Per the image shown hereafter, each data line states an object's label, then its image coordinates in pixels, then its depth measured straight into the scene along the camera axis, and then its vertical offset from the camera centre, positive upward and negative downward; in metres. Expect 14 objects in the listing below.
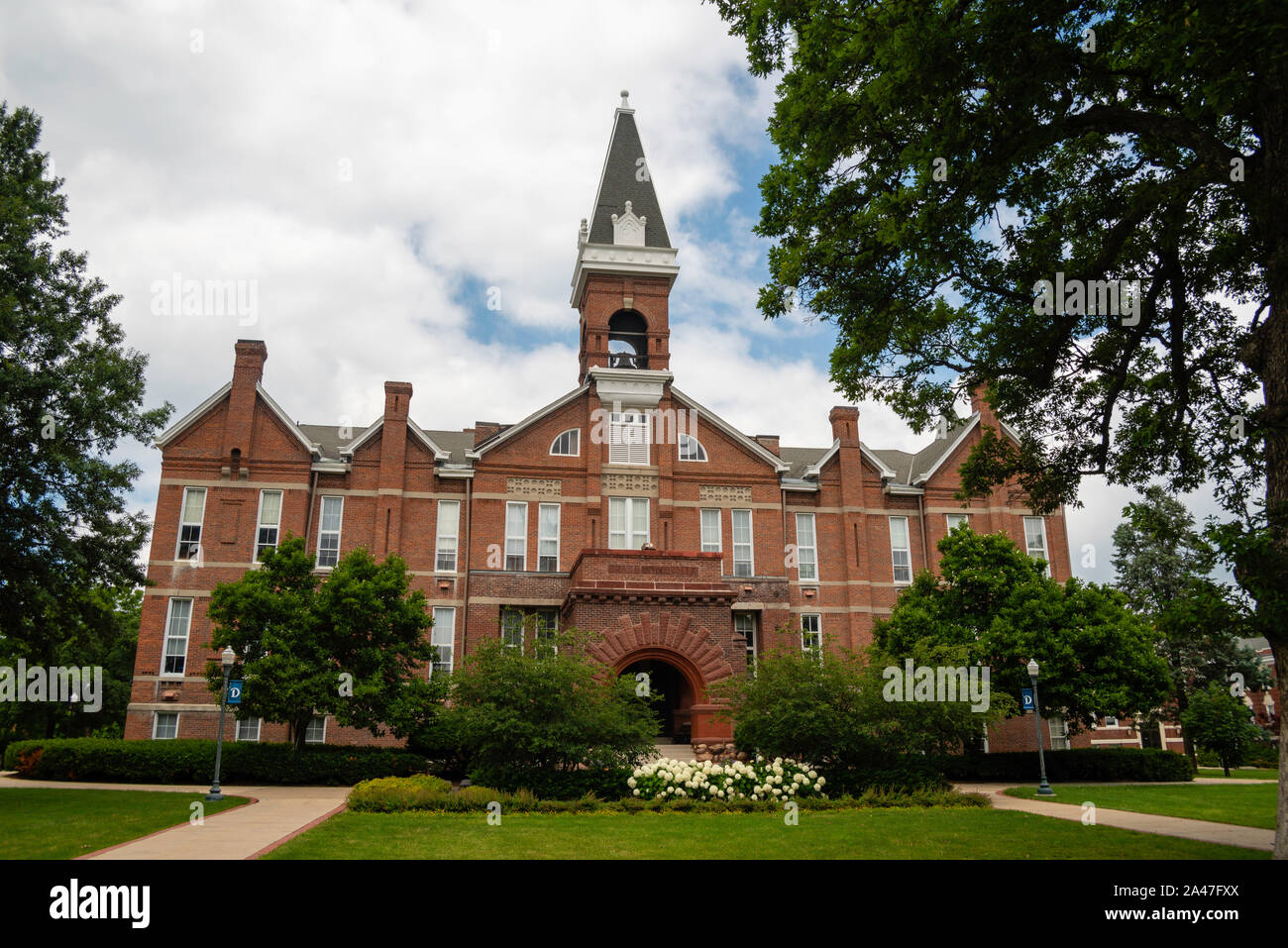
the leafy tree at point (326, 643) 25.22 +1.20
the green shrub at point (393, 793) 18.47 -2.23
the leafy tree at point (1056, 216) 11.16 +6.75
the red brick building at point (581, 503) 34.84 +7.50
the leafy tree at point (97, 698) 43.10 -0.27
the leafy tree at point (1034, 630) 28.73 +1.73
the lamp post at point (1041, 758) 23.67 -1.84
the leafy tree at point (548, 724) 21.19 -0.89
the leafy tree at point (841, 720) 22.56 -0.87
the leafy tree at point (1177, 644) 45.72 +2.09
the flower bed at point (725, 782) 21.28 -2.24
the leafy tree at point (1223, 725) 37.16 -1.63
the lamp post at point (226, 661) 22.36 +0.59
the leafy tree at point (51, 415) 22.50 +6.75
